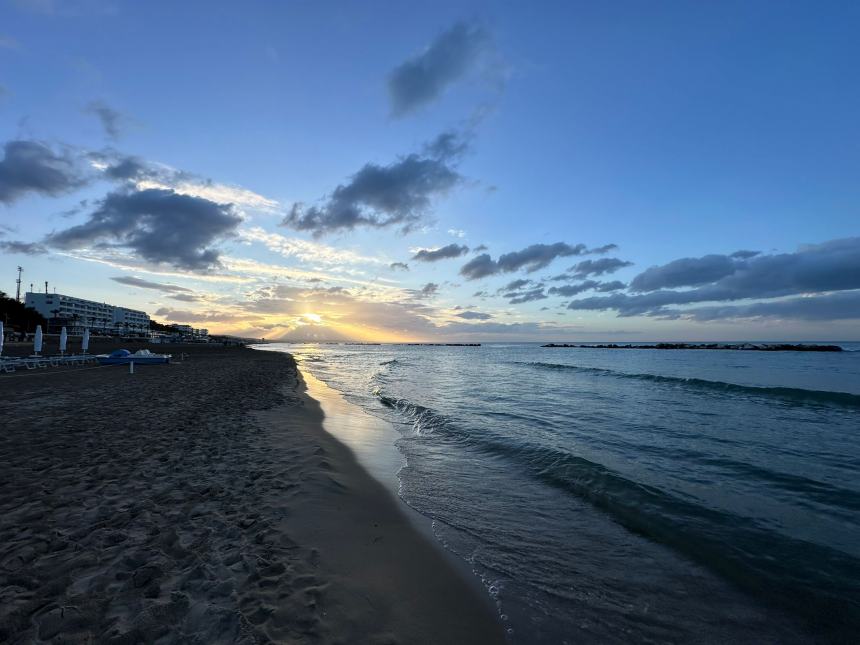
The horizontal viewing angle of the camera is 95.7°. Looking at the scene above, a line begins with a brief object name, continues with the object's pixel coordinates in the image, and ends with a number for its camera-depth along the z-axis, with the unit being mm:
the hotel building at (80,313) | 122375
